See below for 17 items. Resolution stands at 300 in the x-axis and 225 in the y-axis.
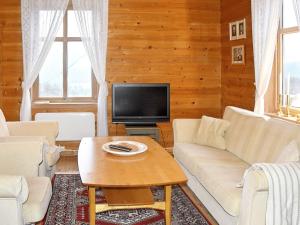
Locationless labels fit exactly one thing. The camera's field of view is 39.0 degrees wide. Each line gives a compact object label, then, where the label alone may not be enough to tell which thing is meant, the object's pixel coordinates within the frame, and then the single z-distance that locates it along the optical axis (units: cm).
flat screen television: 619
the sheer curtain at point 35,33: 603
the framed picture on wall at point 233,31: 595
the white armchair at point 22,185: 259
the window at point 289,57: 465
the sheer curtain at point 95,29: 610
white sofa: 277
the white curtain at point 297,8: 372
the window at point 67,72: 639
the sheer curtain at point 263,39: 476
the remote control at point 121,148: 397
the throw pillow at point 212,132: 463
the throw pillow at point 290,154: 298
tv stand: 592
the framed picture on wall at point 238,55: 573
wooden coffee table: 315
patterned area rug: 366
